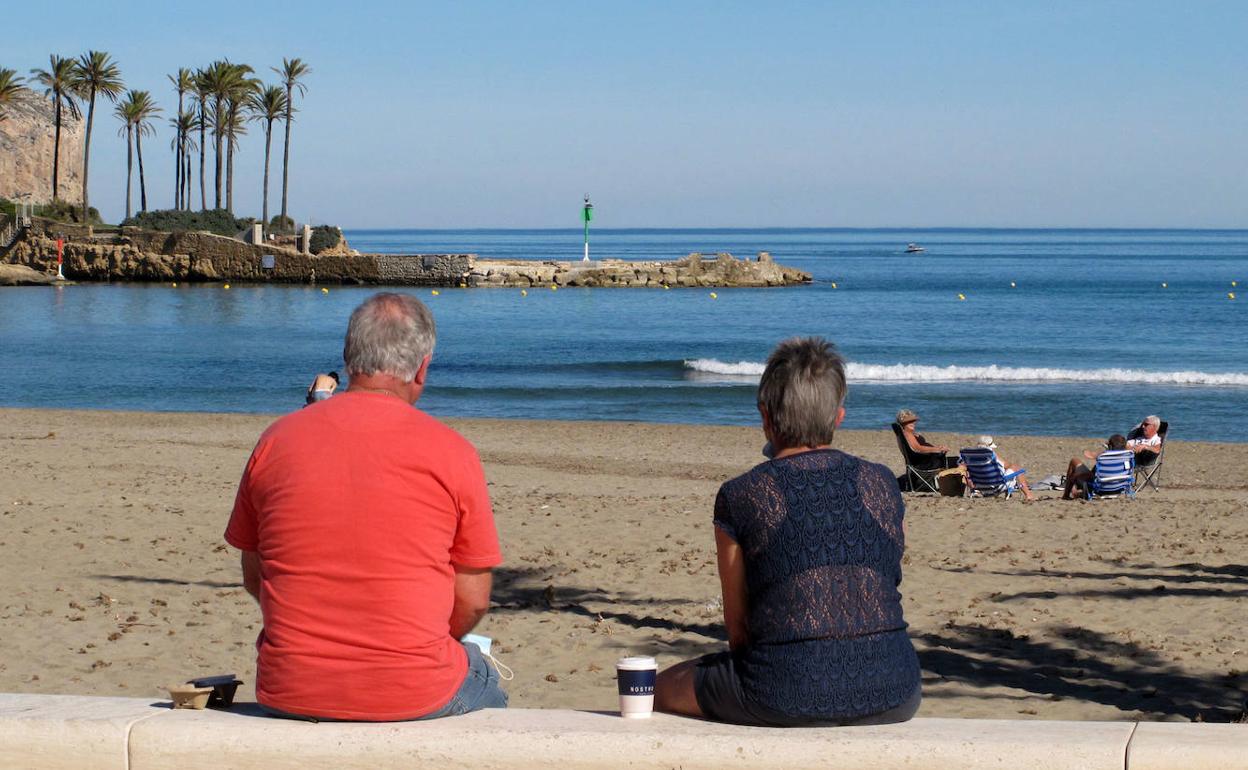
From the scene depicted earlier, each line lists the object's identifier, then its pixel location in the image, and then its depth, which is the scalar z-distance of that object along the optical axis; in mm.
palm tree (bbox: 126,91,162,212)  93812
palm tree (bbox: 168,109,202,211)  98188
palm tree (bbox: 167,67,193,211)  90125
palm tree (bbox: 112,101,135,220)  93756
